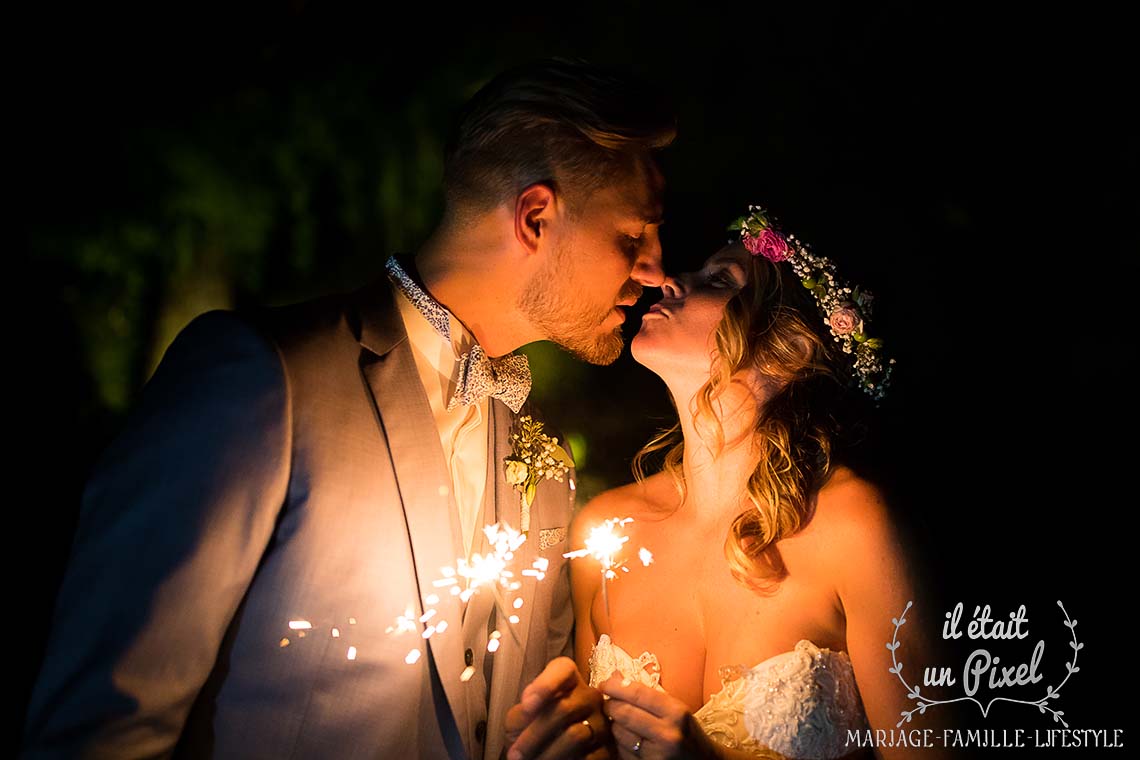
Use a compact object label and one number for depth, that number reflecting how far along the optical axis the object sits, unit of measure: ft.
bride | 8.95
